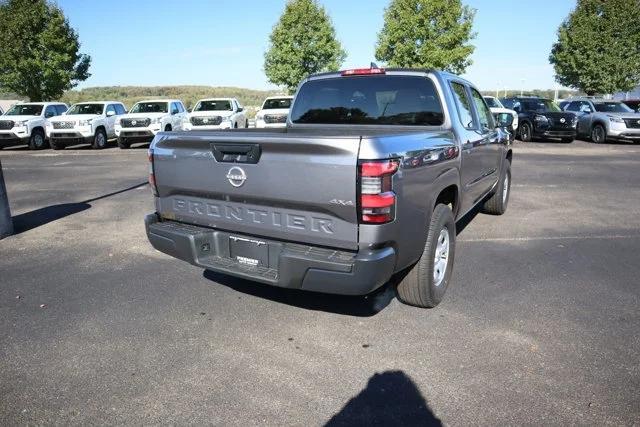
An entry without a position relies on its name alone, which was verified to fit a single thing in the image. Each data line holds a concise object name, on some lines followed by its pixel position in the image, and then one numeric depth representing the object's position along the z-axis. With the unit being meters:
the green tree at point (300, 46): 32.56
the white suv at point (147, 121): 18.53
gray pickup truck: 2.96
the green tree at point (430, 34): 31.72
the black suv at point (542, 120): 19.11
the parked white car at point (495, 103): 20.17
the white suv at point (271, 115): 19.24
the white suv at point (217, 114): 19.16
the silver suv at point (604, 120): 18.50
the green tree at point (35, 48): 27.58
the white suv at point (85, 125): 18.39
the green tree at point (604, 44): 32.50
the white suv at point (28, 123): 18.39
